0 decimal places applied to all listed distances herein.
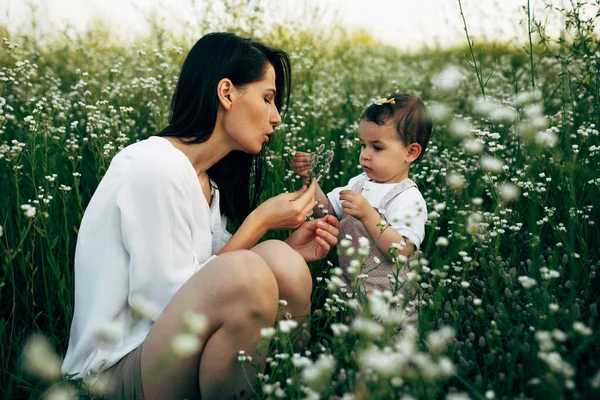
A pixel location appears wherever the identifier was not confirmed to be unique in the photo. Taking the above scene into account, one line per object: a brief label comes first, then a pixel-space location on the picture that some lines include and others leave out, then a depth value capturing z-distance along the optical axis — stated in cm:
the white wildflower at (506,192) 231
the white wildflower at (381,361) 140
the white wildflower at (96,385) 193
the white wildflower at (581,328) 152
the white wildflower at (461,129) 272
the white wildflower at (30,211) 199
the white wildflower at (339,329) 157
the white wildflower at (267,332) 160
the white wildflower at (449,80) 314
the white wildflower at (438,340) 160
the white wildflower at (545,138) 243
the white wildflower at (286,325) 162
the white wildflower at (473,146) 242
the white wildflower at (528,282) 178
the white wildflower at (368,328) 152
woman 203
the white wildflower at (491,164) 227
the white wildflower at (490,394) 144
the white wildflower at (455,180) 233
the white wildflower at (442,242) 194
